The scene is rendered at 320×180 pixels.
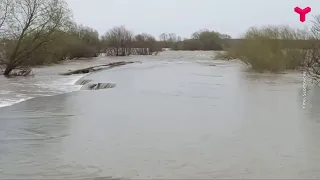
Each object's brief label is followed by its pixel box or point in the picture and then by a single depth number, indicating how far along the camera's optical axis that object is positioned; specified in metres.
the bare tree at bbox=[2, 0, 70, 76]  29.41
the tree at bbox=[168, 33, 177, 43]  107.71
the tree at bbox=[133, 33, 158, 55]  84.00
